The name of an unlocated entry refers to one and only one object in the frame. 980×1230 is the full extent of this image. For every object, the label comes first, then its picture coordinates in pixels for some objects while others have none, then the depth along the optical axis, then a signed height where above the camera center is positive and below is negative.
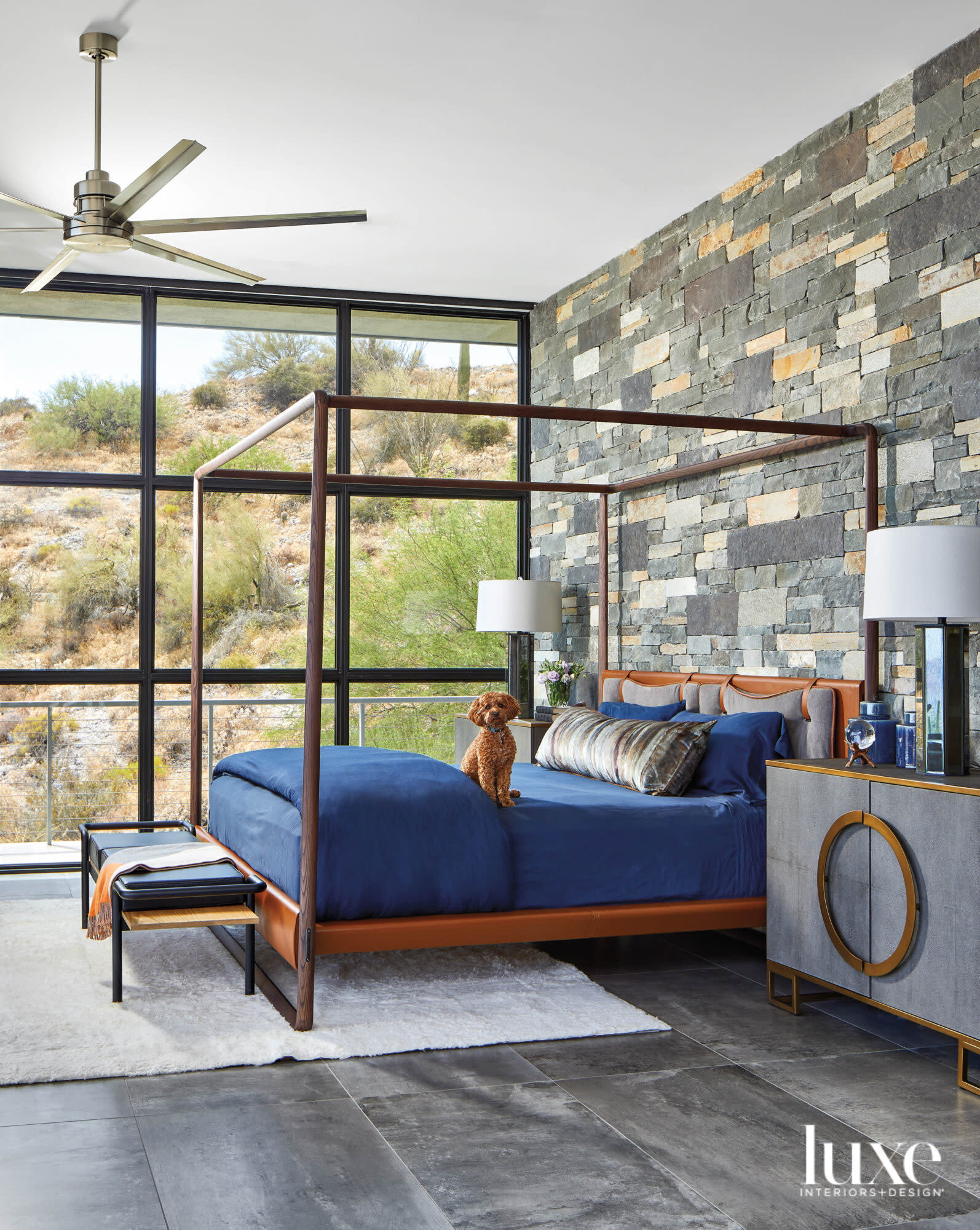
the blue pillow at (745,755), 4.57 -0.46
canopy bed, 3.77 -0.71
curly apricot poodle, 4.17 -0.41
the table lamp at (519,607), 6.50 +0.15
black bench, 3.91 -0.88
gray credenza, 3.23 -0.75
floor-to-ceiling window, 6.53 +0.57
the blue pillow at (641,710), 5.30 -0.34
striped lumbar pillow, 4.60 -0.47
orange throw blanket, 4.09 -0.78
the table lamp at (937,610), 3.51 +0.07
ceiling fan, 4.04 +1.44
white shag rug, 3.43 -1.18
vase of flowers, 6.60 -0.25
